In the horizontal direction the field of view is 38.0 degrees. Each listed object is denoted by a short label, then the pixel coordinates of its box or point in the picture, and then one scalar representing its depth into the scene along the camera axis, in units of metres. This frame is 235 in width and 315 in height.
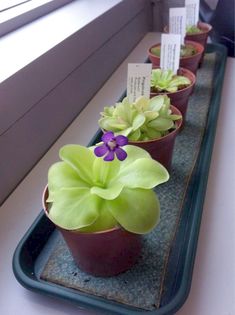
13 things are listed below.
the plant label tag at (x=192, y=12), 0.87
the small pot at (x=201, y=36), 0.84
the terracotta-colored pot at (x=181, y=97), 0.57
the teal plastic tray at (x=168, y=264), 0.34
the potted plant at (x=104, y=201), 0.33
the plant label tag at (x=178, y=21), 0.77
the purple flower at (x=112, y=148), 0.33
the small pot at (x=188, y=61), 0.71
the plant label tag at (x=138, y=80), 0.54
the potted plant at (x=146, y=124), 0.46
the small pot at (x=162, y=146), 0.45
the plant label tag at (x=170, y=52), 0.65
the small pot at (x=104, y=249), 0.34
